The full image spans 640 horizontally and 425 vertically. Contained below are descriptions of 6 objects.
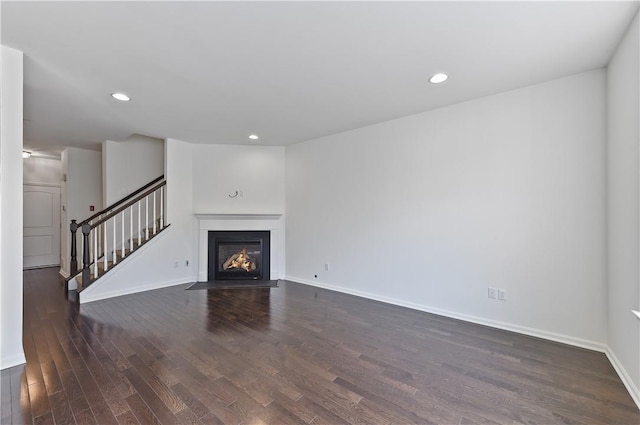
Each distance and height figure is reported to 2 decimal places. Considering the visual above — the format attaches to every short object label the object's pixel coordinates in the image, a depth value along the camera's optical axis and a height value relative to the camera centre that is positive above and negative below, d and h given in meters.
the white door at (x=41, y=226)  6.12 -0.29
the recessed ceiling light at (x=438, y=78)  2.55 +1.31
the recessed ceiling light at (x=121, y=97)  2.95 +1.32
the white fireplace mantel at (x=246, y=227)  5.00 -0.26
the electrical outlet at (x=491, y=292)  2.99 -0.89
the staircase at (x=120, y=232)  4.00 -0.33
